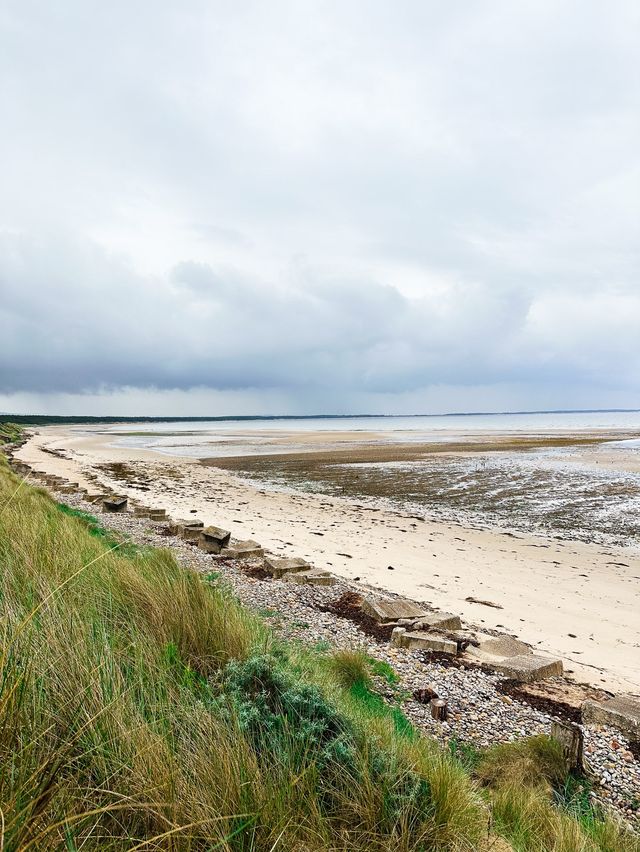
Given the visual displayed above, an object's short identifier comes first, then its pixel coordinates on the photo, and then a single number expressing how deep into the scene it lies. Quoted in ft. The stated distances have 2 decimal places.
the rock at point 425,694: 15.55
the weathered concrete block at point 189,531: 38.45
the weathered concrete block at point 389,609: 23.11
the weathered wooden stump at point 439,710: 14.66
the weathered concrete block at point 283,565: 29.73
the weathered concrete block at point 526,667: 17.84
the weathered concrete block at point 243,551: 33.96
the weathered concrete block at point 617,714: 14.03
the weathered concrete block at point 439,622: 22.24
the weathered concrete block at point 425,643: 19.70
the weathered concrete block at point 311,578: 28.30
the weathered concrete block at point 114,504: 49.03
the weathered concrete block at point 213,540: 35.58
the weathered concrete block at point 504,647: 20.84
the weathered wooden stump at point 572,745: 12.10
